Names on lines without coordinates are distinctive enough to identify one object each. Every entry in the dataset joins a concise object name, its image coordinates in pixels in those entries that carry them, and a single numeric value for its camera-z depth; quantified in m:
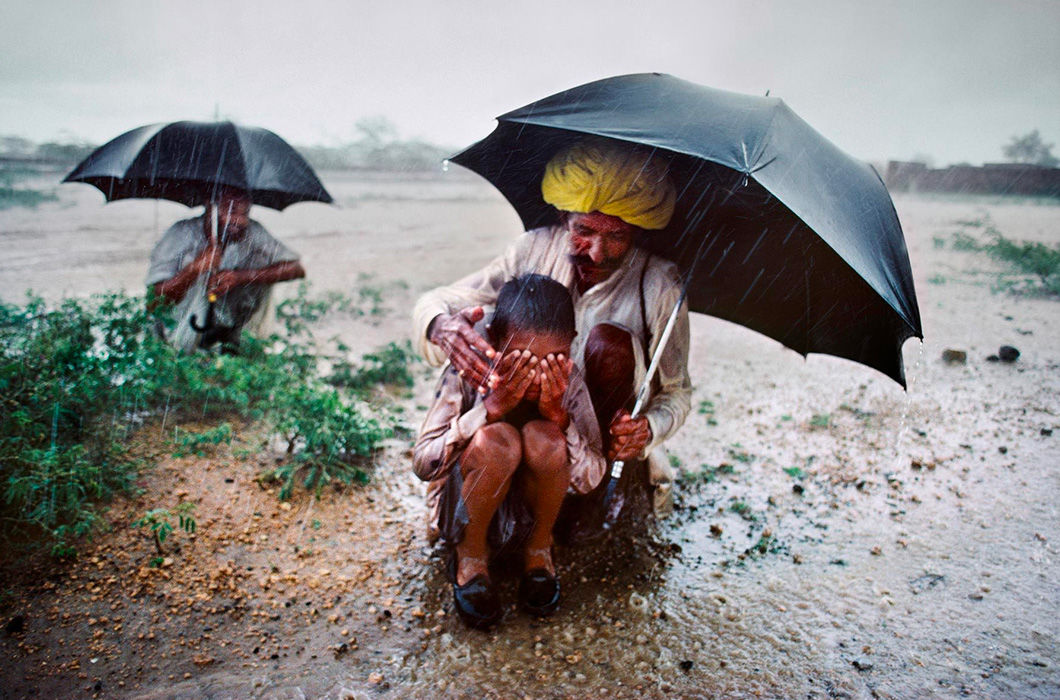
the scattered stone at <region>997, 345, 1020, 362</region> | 5.27
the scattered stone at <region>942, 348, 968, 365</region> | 5.36
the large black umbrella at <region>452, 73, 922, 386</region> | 2.18
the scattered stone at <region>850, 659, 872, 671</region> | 2.45
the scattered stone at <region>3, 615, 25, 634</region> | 2.29
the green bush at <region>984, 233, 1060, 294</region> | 6.72
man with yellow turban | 2.68
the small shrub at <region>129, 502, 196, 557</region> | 2.63
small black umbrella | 3.93
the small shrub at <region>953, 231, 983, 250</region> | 8.56
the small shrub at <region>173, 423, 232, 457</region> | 3.42
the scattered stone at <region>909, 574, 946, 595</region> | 2.89
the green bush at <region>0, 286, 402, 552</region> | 2.73
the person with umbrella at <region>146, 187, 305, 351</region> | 4.27
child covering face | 2.39
